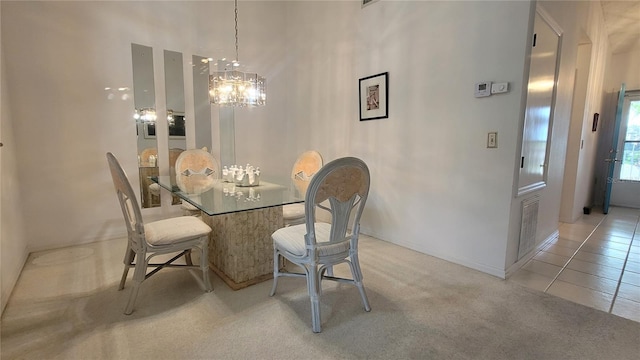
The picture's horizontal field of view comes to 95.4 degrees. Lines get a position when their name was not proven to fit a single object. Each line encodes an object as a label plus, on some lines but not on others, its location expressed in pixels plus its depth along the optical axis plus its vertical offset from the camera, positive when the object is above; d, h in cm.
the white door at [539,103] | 237 +39
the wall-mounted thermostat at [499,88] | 226 +46
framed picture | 316 +52
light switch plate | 236 +5
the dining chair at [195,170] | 290 -33
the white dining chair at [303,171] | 273 -31
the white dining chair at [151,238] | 186 -67
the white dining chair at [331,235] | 163 -58
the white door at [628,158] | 501 -16
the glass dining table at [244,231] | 218 -72
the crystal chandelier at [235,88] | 280 +51
